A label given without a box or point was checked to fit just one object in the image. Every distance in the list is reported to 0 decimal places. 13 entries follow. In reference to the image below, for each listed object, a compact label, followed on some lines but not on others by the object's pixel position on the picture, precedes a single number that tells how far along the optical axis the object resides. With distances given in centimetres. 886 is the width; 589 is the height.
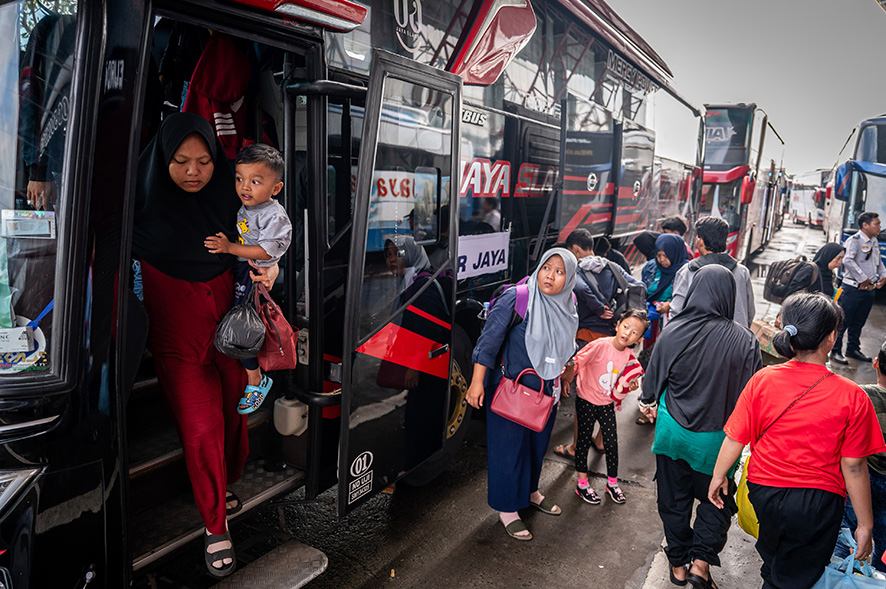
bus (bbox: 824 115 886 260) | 1070
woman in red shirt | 216
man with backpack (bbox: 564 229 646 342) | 439
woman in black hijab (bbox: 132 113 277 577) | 236
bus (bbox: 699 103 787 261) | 1343
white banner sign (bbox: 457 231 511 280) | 402
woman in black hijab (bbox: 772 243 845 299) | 580
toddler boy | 242
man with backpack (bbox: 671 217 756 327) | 395
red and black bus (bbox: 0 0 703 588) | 172
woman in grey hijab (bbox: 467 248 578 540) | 314
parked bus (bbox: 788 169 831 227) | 3048
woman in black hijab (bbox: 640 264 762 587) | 272
